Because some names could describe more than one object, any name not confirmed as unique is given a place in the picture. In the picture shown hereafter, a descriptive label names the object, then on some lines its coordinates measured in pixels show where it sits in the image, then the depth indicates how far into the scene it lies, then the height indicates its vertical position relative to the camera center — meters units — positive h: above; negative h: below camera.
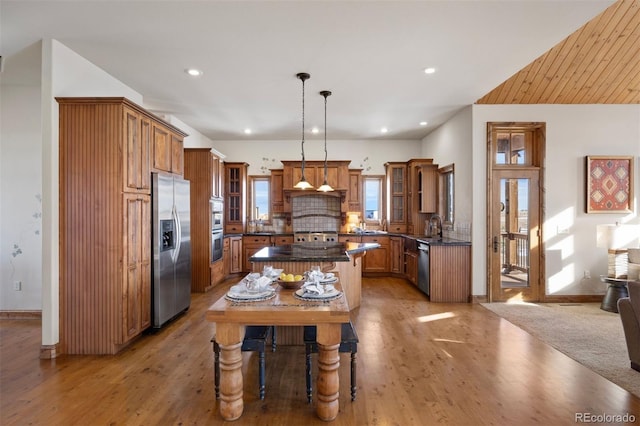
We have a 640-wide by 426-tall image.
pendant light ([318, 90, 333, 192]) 4.48 +1.59
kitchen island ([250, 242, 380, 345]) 3.41 -0.55
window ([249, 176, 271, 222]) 7.69 +0.28
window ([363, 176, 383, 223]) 7.68 +0.28
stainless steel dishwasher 5.27 -0.93
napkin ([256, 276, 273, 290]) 2.37 -0.52
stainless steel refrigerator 3.74 -0.44
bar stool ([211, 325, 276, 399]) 2.39 -0.99
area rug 2.88 -1.36
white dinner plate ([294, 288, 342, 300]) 2.29 -0.58
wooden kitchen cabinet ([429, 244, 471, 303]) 5.05 -0.97
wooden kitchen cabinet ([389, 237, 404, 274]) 6.86 -0.90
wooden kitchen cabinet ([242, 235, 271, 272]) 7.09 -0.71
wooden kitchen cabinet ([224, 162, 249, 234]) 7.22 +0.30
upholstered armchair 2.81 -0.94
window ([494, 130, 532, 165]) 5.06 +0.99
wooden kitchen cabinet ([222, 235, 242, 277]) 6.59 -0.89
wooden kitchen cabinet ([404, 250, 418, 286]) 5.94 -1.03
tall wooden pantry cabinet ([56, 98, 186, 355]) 3.17 -0.13
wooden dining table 2.07 -0.78
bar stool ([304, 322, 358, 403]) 2.35 -0.98
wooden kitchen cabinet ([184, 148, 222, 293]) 5.70 -0.03
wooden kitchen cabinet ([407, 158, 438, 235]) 6.55 +0.39
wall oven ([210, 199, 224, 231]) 5.81 -0.05
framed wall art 4.98 +0.38
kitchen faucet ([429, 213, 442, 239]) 6.36 -0.24
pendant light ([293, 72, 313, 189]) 3.89 +1.60
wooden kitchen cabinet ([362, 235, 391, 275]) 7.02 -0.95
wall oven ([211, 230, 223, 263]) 5.80 -0.61
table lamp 4.45 -0.45
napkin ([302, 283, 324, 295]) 2.32 -0.55
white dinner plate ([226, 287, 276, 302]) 2.26 -0.58
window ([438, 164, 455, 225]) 5.92 +0.34
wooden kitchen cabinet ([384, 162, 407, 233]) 7.36 +0.34
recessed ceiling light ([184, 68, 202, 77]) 3.81 +1.62
